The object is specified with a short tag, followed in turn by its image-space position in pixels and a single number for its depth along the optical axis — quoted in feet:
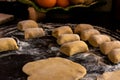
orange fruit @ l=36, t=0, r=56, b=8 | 4.41
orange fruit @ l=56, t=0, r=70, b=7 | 4.53
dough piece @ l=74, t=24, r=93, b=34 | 4.07
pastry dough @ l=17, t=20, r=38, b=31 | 4.12
